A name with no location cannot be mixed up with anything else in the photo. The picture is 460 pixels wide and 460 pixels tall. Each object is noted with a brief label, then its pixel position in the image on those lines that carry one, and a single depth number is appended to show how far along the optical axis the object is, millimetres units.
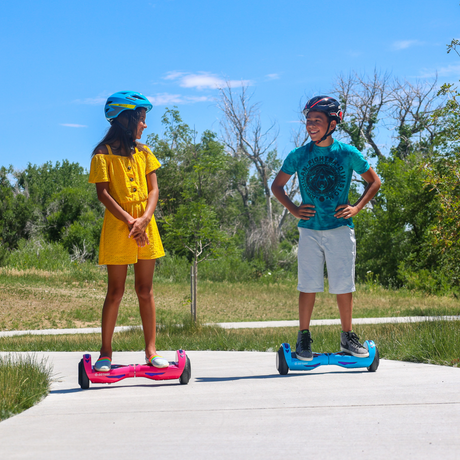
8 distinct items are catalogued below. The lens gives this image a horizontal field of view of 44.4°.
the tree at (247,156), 38569
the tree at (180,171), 33781
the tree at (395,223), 25297
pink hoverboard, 4141
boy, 4492
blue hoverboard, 4391
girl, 4160
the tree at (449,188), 11148
